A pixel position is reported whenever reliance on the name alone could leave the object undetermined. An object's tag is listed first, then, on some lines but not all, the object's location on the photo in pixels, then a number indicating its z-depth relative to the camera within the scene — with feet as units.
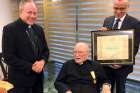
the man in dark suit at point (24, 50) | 4.91
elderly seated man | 5.40
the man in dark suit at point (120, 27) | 5.36
